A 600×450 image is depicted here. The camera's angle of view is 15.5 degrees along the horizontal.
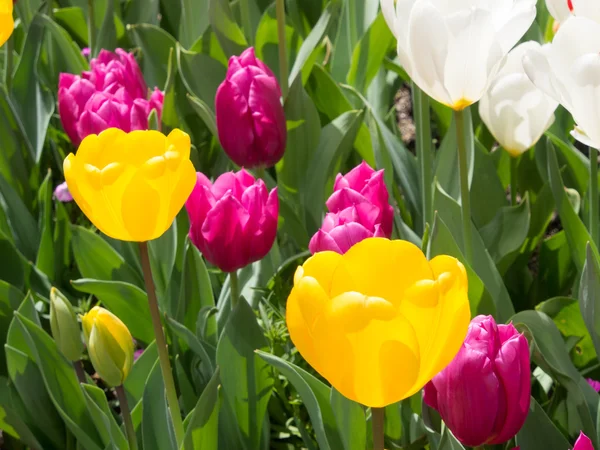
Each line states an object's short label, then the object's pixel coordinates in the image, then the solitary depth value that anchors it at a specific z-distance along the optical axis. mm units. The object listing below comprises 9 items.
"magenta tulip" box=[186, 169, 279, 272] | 1158
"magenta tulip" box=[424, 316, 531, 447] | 1018
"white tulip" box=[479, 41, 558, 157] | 1270
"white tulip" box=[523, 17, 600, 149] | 1087
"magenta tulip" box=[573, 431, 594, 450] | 974
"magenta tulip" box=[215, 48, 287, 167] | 1268
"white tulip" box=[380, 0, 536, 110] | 1134
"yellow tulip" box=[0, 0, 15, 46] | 1195
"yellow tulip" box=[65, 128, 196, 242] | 1028
